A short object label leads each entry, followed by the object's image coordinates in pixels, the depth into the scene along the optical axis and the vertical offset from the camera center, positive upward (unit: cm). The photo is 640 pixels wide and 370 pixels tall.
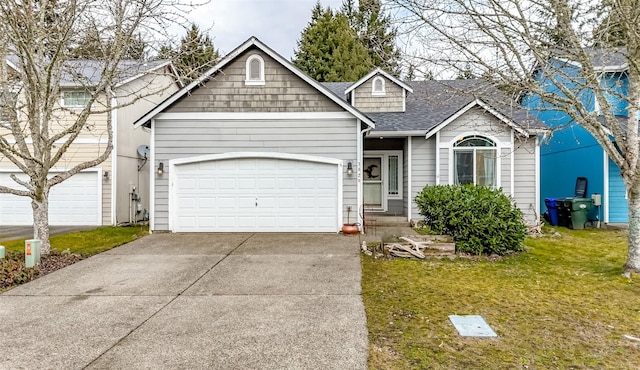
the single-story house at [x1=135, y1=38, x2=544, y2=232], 1094 +96
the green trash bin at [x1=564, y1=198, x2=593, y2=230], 1226 -65
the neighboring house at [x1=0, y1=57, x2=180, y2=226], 1374 +12
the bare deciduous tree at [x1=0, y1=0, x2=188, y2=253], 731 +263
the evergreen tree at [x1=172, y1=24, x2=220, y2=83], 896 +324
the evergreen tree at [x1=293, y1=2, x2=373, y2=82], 2900 +1047
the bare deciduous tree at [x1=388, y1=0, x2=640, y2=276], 601 +226
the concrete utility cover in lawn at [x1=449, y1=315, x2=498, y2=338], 412 -147
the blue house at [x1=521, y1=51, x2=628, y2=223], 1257 +80
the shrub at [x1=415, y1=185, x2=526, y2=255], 788 -62
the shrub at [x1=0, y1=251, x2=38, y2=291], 627 -137
